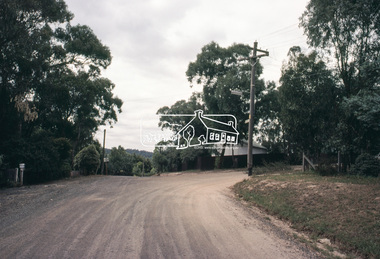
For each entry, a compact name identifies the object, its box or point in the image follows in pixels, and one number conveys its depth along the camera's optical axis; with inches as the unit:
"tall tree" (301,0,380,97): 552.7
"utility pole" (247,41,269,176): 700.7
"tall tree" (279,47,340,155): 617.9
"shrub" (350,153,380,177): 516.1
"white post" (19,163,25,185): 733.6
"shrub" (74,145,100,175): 1170.0
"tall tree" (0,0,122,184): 719.7
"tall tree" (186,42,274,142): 1252.5
